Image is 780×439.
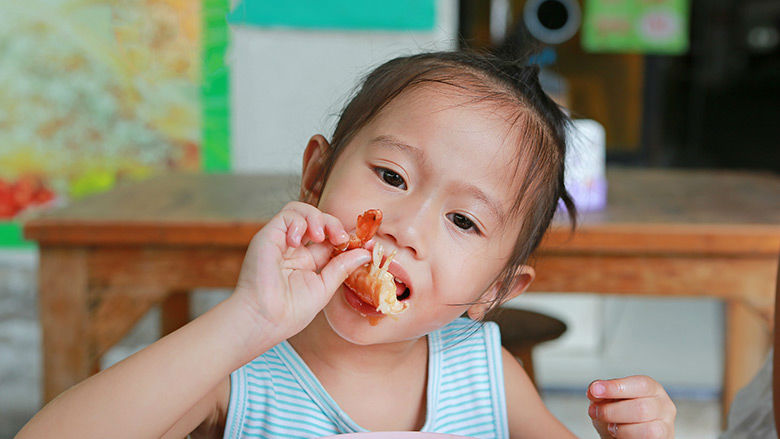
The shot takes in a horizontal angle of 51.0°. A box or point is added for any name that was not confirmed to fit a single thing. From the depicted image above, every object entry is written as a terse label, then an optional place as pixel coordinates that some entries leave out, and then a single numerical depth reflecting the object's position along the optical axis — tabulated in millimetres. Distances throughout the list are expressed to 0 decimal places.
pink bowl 784
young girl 792
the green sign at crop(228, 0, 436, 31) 3309
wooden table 1651
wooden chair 1596
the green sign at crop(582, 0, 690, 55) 4191
